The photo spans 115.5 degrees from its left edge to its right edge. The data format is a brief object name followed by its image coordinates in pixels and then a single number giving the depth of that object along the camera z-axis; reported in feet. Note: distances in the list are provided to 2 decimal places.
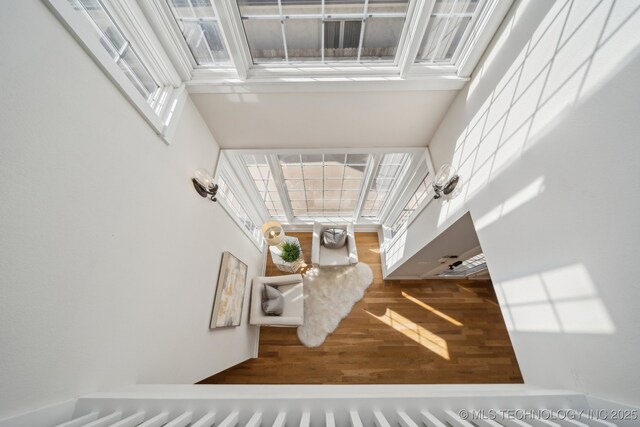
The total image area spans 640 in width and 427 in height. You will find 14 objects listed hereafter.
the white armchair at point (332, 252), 12.10
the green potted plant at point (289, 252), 11.50
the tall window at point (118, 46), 3.73
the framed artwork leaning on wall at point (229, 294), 7.12
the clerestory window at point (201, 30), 4.93
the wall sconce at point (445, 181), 5.81
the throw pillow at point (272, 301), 9.93
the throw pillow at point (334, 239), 12.63
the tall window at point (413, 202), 9.03
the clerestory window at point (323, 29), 5.27
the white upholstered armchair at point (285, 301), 9.55
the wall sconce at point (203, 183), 6.05
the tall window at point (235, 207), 8.67
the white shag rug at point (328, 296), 10.84
